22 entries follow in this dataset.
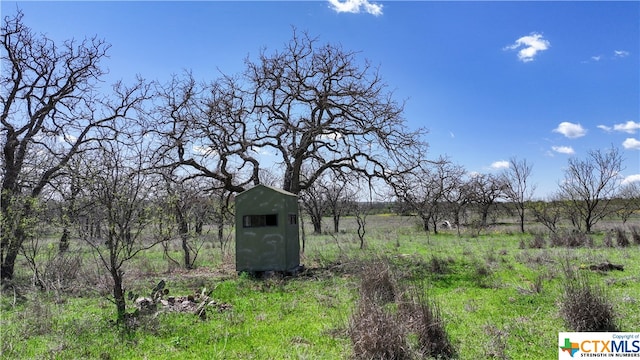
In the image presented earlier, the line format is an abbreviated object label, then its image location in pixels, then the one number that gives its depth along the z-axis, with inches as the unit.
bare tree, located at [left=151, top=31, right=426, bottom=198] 551.8
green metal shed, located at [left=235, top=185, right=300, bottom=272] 454.6
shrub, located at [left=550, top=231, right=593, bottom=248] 665.6
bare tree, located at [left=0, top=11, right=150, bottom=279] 441.1
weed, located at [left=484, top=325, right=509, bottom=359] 191.0
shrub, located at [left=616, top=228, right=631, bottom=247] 643.8
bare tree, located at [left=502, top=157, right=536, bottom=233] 1240.8
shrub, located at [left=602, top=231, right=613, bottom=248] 642.7
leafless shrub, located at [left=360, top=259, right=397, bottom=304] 267.6
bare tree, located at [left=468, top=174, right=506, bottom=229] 1537.9
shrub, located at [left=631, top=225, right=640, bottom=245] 662.8
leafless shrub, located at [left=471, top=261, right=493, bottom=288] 364.5
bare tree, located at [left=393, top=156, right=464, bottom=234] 554.6
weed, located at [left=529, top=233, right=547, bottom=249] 678.3
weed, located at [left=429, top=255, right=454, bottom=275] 446.0
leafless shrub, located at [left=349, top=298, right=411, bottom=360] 179.3
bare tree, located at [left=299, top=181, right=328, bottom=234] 1278.3
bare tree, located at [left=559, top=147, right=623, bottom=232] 1051.3
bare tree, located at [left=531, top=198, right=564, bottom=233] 1048.8
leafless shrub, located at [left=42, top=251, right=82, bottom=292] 360.5
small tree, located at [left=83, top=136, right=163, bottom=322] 259.4
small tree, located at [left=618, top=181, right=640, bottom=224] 1219.2
